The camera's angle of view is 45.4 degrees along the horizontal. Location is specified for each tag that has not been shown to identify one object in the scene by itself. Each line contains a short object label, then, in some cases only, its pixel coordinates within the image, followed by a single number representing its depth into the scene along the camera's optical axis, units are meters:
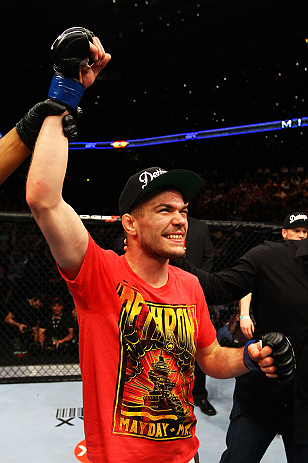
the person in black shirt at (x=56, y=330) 4.16
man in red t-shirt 0.87
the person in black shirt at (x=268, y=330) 1.50
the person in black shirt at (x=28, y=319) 4.27
